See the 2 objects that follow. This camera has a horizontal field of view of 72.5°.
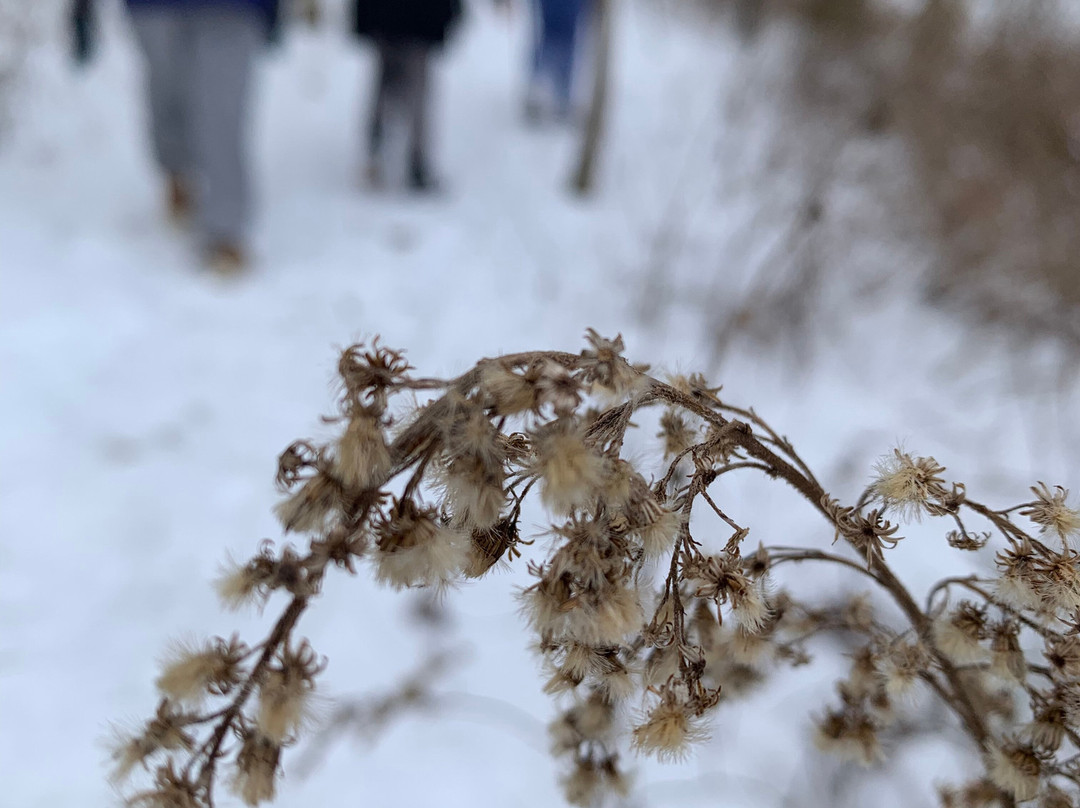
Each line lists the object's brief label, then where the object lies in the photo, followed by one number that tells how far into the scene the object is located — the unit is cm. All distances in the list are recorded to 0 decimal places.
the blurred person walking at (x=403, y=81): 388
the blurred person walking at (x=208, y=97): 300
